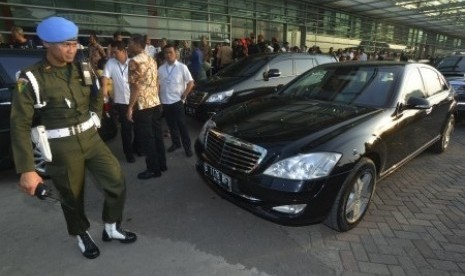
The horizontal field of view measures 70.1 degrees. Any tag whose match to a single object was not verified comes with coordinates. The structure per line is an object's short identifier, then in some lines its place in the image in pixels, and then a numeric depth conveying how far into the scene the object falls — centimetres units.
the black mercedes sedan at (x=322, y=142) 270
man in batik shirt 386
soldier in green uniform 221
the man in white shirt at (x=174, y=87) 479
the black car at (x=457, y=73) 734
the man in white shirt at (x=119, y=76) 454
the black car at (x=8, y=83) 390
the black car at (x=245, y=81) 604
